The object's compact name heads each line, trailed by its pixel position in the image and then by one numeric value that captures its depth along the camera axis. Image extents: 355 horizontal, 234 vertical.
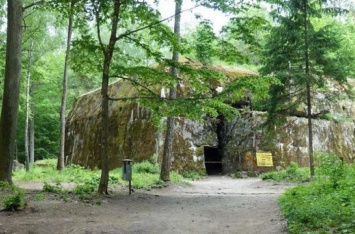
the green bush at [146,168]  16.69
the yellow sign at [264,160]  19.39
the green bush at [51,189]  9.65
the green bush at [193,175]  17.91
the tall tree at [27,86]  18.59
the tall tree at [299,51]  14.50
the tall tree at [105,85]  9.59
